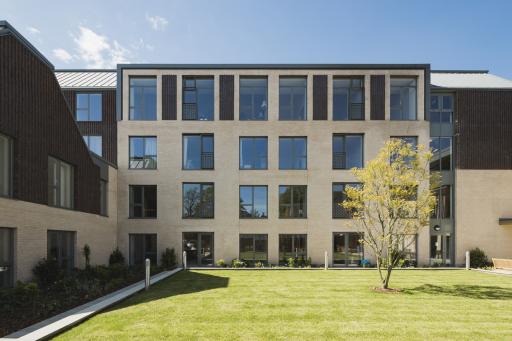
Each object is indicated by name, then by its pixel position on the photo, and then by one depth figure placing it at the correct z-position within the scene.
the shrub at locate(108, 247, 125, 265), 20.89
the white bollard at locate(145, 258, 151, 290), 13.52
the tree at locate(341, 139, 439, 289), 14.35
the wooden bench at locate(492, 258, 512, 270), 20.87
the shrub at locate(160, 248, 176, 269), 22.32
